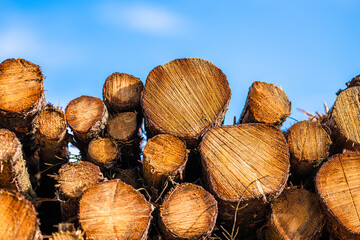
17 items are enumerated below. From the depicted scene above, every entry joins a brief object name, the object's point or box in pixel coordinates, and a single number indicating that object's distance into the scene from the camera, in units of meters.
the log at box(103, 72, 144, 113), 3.14
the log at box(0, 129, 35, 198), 2.34
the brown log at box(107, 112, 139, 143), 3.10
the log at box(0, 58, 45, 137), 2.63
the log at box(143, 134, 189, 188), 2.62
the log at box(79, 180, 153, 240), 2.28
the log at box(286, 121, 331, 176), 2.97
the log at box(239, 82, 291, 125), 3.06
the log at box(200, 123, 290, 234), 2.64
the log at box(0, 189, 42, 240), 2.00
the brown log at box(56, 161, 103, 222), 2.54
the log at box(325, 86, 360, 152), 3.06
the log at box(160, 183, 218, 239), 2.42
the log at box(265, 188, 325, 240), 2.71
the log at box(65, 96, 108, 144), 2.93
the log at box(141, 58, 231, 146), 2.87
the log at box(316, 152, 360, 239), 2.65
